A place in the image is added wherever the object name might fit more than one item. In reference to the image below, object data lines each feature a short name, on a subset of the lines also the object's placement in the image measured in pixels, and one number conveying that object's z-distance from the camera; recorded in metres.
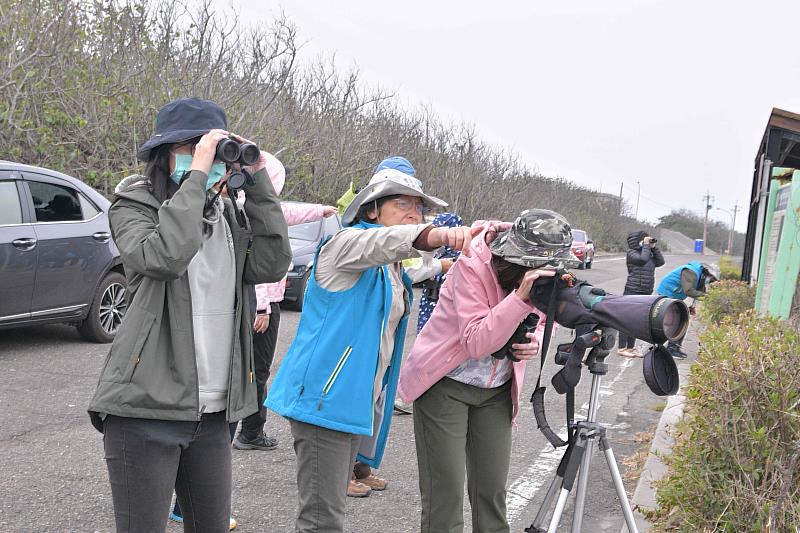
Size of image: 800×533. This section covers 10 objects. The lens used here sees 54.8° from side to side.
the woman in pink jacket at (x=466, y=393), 2.92
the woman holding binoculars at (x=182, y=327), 2.15
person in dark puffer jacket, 10.91
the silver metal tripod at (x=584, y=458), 2.64
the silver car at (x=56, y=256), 7.10
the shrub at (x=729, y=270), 26.28
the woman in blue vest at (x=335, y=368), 2.63
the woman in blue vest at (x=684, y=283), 10.28
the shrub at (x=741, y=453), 2.97
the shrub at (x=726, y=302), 10.02
